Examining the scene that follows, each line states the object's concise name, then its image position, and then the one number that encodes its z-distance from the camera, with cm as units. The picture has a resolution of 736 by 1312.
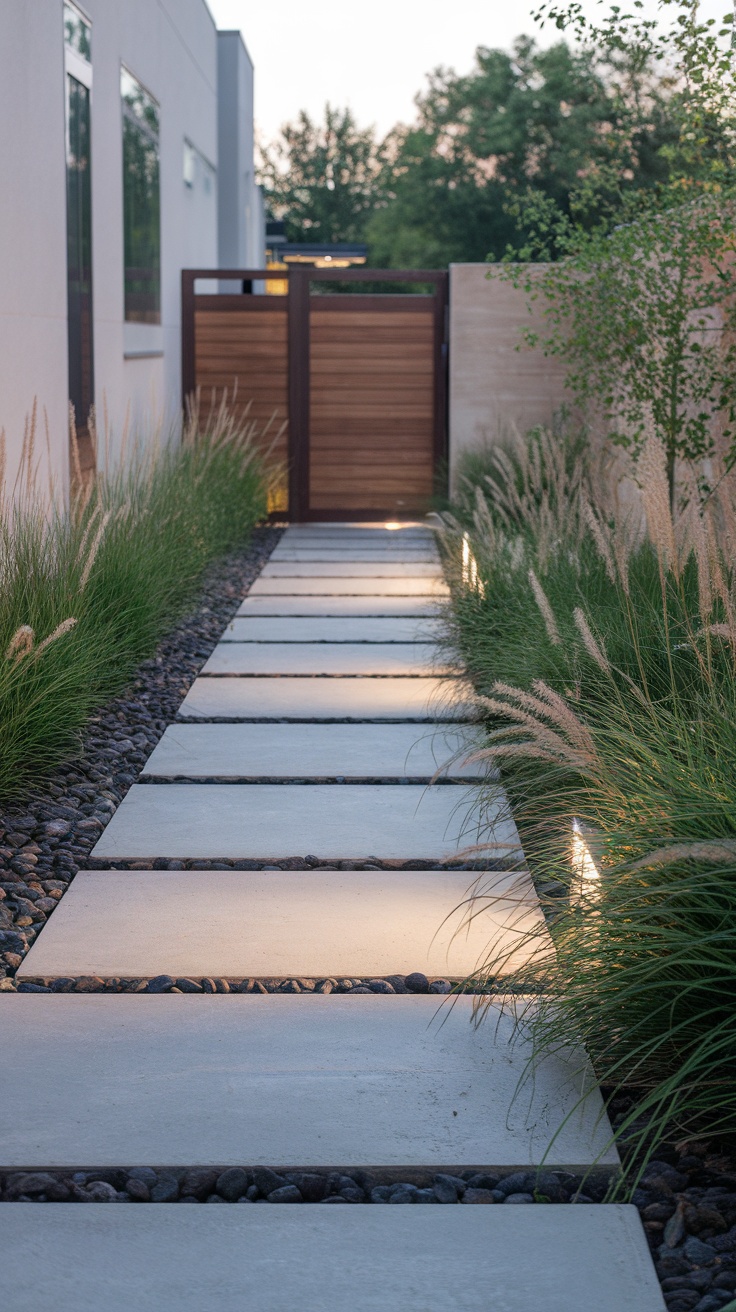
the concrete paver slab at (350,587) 732
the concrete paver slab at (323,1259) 157
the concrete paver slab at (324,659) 534
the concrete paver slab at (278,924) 255
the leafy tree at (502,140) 3262
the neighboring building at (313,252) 2080
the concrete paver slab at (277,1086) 189
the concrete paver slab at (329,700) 462
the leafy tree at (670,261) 512
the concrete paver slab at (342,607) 668
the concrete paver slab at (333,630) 601
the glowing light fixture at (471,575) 510
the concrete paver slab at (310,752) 392
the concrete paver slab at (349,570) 805
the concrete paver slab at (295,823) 321
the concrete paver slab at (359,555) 878
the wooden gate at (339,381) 1083
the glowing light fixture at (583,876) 217
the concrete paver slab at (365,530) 1034
